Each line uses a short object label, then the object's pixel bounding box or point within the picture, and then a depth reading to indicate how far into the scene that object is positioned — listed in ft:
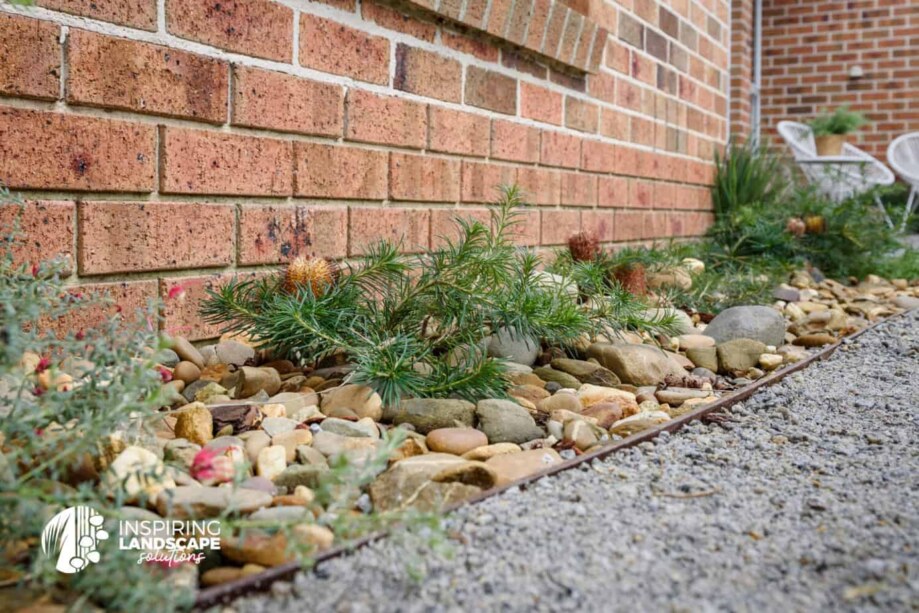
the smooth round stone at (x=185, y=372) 6.09
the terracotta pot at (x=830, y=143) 23.93
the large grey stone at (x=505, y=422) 5.39
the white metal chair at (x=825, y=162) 22.48
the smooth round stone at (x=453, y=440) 5.07
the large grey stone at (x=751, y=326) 8.90
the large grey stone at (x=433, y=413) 5.38
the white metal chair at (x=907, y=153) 26.96
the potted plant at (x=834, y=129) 23.95
